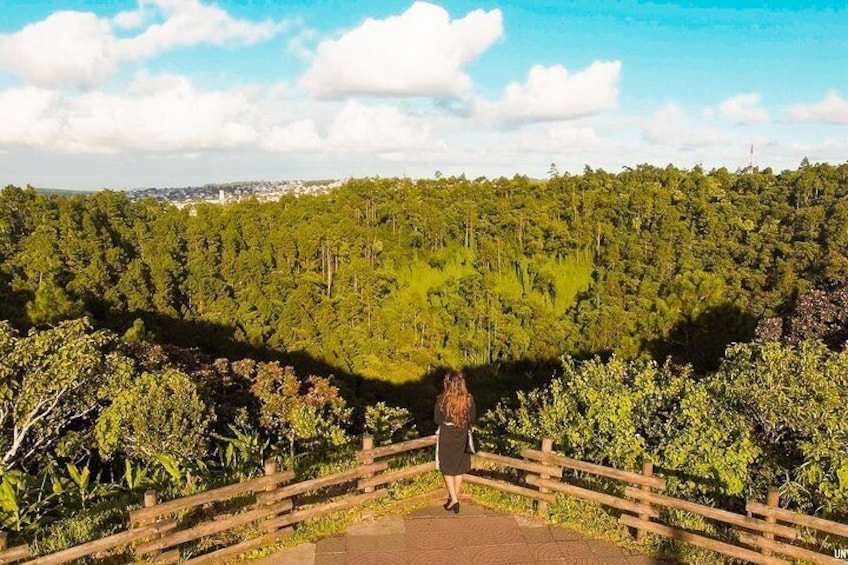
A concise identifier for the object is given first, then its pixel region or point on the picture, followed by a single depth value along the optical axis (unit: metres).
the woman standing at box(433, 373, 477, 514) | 6.99
